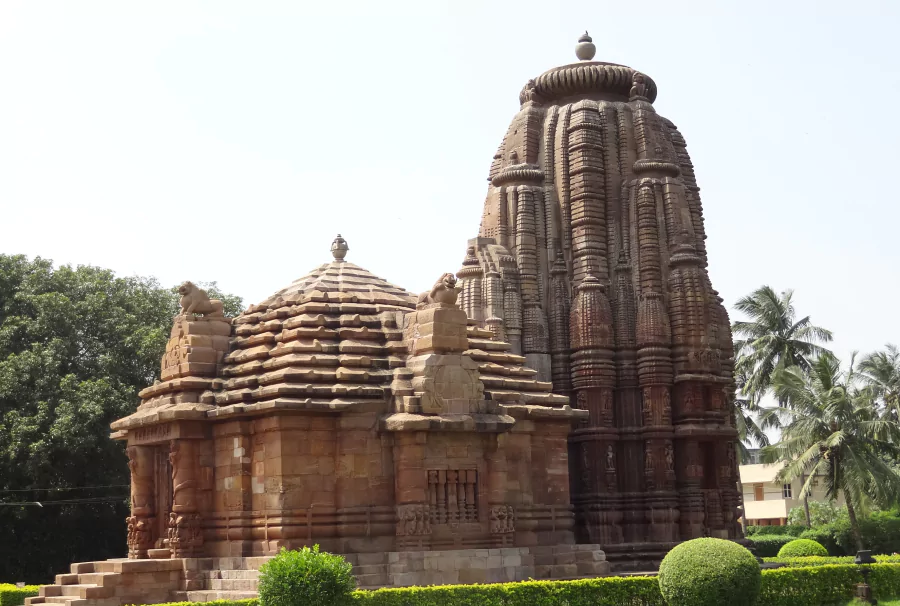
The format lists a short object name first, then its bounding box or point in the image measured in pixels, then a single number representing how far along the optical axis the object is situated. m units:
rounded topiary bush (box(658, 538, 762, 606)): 16.52
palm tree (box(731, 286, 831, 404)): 46.00
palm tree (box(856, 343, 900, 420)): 45.38
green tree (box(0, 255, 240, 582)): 30.84
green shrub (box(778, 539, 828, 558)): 31.33
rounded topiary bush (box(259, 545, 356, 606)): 14.66
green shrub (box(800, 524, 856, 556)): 39.06
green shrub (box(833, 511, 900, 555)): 37.84
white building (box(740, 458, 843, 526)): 62.19
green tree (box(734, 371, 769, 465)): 46.56
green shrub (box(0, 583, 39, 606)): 22.16
